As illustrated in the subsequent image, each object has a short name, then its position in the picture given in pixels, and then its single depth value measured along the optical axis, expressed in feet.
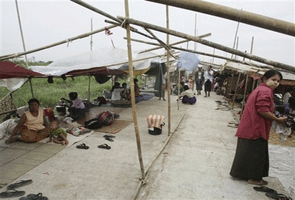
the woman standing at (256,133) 8.46
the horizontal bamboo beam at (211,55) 8.72
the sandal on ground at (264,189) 9.01
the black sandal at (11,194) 8.44
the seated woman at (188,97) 31.97
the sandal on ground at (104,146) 14.01
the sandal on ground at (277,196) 8.53
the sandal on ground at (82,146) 13.94
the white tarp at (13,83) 18.25
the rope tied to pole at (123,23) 7.99
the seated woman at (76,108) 22.22
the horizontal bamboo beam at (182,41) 14.00
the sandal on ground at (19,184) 9.08
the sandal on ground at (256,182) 9.53
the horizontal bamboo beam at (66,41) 10.57
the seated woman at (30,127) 14.64
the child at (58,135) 14.75
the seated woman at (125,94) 31.19
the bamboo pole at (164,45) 12.02
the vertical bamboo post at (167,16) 13.94
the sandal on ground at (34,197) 8.22
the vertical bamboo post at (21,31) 21.77
